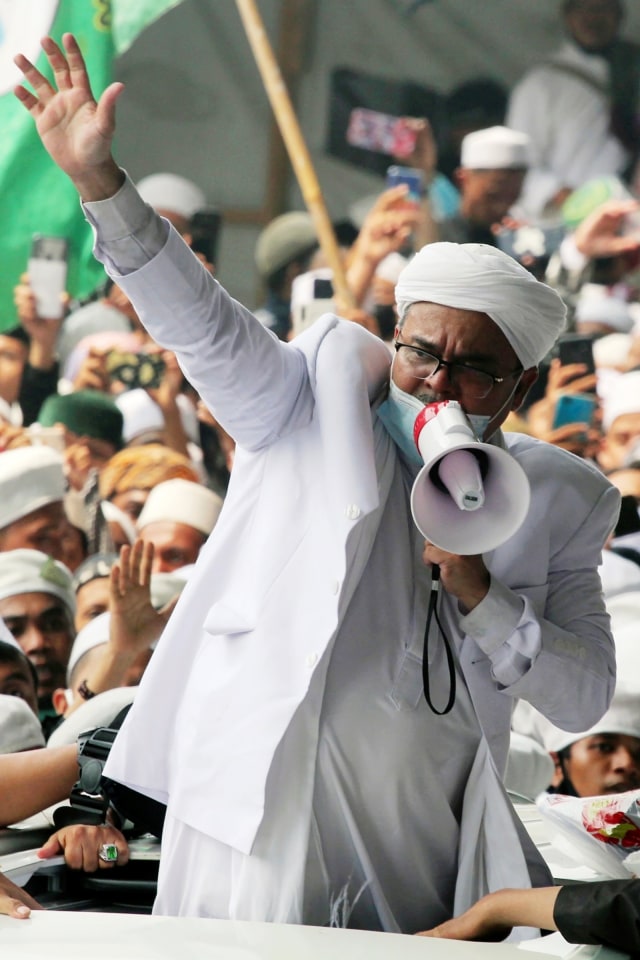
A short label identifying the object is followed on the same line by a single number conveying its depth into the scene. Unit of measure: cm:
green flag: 1778
